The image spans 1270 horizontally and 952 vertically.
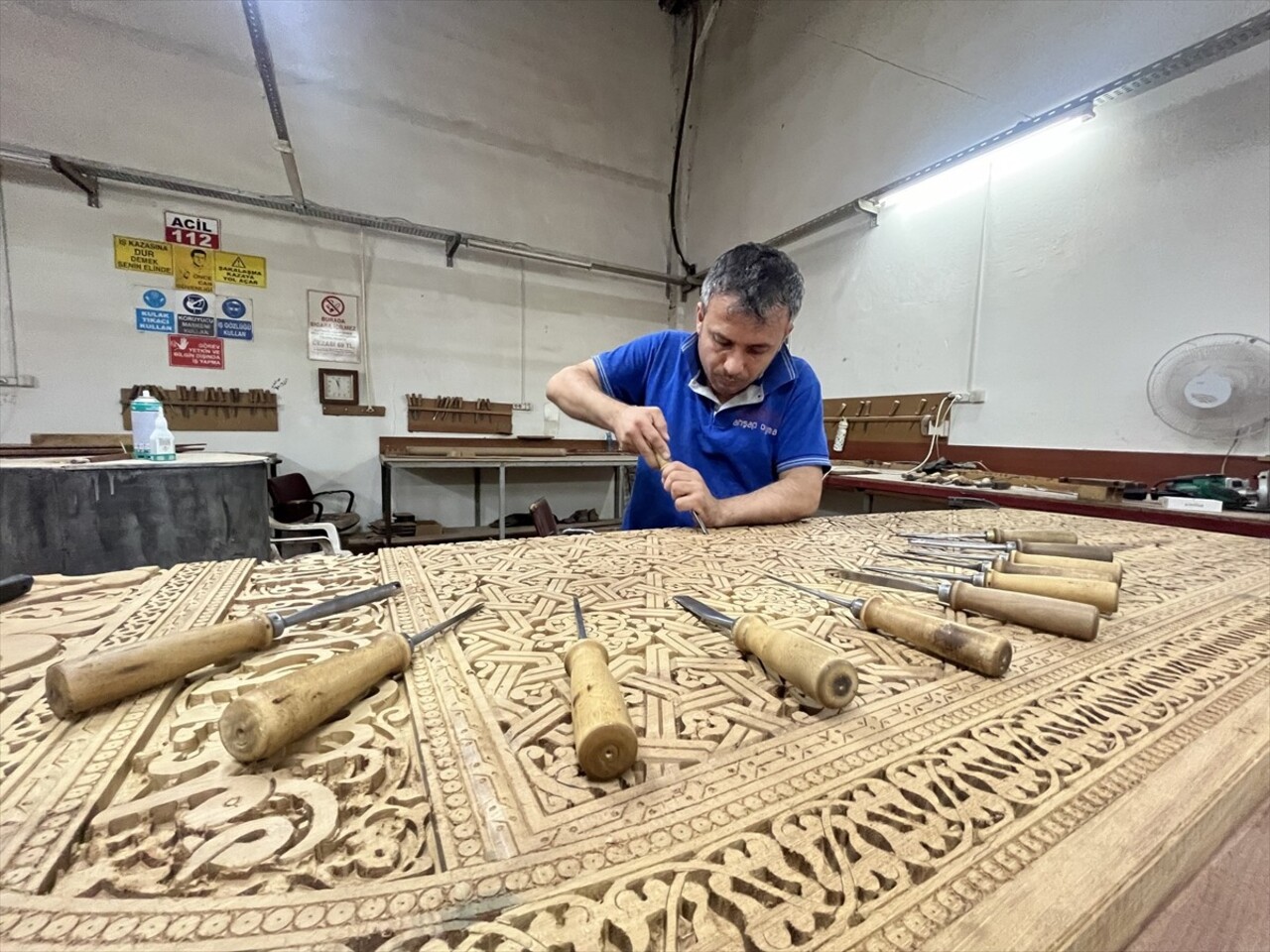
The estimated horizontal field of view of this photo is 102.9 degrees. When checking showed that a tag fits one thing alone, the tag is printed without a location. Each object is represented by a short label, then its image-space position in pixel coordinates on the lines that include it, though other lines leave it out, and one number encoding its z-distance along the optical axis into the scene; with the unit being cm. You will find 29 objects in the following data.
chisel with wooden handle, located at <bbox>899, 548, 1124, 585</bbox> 81
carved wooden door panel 27
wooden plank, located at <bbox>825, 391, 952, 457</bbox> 355
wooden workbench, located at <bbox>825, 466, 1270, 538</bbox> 178
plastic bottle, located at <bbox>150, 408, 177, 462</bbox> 195
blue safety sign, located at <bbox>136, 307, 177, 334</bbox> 383
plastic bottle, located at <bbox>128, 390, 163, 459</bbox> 192
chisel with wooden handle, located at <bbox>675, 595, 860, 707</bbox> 45
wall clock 435
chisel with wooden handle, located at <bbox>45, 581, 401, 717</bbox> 41
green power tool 191
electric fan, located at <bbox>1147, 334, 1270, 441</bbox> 217
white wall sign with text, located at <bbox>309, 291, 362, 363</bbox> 433
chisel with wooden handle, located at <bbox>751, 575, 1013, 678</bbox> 54
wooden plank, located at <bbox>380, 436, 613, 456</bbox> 461
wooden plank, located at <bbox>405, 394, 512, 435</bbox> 475
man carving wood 133
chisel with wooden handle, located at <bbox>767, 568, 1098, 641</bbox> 64
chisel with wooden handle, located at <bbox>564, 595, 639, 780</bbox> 36
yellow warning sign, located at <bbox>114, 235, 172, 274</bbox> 377
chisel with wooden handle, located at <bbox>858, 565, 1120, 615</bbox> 72
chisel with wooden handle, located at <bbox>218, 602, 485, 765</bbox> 36
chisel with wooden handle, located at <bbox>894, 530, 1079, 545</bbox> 117
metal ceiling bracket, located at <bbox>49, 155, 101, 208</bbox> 339
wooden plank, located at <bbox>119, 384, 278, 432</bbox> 388
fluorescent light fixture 275
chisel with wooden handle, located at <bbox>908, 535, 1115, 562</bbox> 100
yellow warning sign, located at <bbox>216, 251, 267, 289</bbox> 405
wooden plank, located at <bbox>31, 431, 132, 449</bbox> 357
